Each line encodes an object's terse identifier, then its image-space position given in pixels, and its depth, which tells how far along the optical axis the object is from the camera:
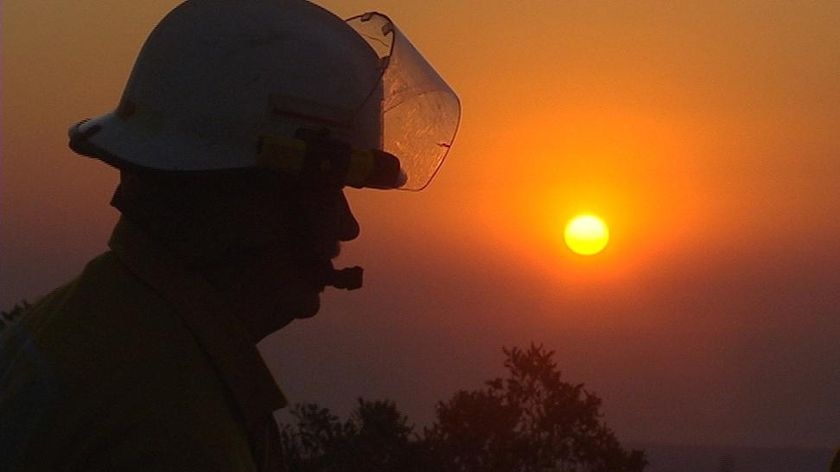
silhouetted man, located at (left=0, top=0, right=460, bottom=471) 2.69
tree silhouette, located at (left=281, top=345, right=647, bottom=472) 12.49
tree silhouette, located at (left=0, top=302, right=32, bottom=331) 8.52
